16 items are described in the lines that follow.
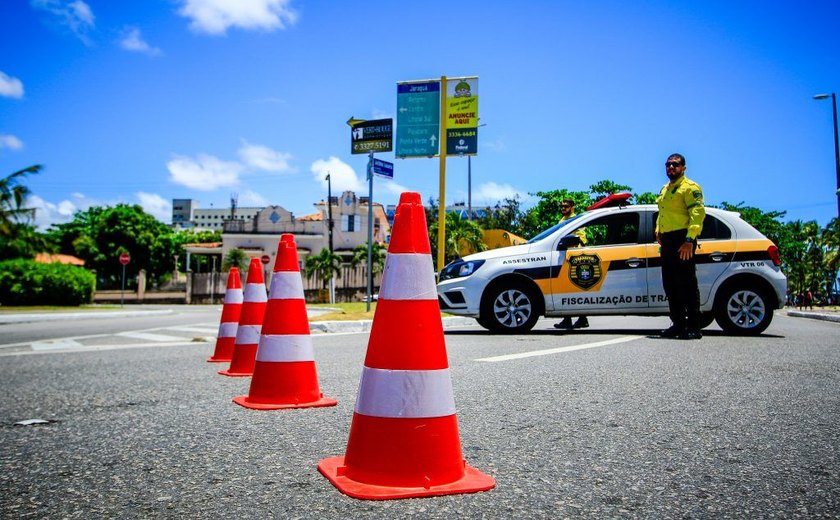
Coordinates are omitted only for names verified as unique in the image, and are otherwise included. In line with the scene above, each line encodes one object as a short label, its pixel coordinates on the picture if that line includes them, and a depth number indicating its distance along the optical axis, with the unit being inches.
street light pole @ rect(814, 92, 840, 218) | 1145.3
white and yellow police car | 342.3
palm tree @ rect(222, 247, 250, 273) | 2236.2
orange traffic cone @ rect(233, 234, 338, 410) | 161.8
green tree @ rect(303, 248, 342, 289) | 1289.4
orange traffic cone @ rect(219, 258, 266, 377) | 222.4
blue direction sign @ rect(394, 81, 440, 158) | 778.8
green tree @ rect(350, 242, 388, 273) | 1445.9
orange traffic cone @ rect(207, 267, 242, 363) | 266.5
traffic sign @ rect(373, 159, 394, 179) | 574.6
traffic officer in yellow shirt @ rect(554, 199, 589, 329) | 365.7
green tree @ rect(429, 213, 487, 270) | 1322.6
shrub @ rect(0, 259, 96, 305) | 1026.7
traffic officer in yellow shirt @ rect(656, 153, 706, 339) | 306.7
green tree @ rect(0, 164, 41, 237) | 1194.0
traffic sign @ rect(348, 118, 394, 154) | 614.2
